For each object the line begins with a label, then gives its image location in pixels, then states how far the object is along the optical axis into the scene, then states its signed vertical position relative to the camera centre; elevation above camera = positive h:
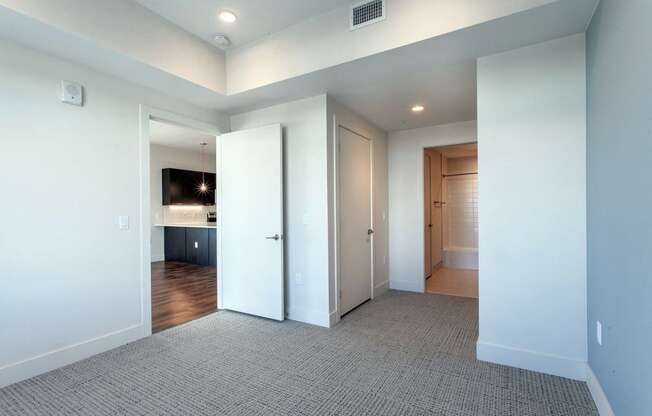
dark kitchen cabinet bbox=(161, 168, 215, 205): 6.97 +0.45
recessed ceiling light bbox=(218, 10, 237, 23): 2.48 +1.52
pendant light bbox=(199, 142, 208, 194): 7.59 +0.65
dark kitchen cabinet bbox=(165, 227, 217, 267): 6.27 -0.80
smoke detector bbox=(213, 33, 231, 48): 2.81 +1.51
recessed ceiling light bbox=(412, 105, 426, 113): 3.53 +1.09
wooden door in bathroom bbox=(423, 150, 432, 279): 4.66 -0.15
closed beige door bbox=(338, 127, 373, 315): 3.48 -0.17
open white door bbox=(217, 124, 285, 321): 3.29 -0.16
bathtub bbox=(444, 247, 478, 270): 6.21 -1.09
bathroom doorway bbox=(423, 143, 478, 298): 4.92 -0.35
